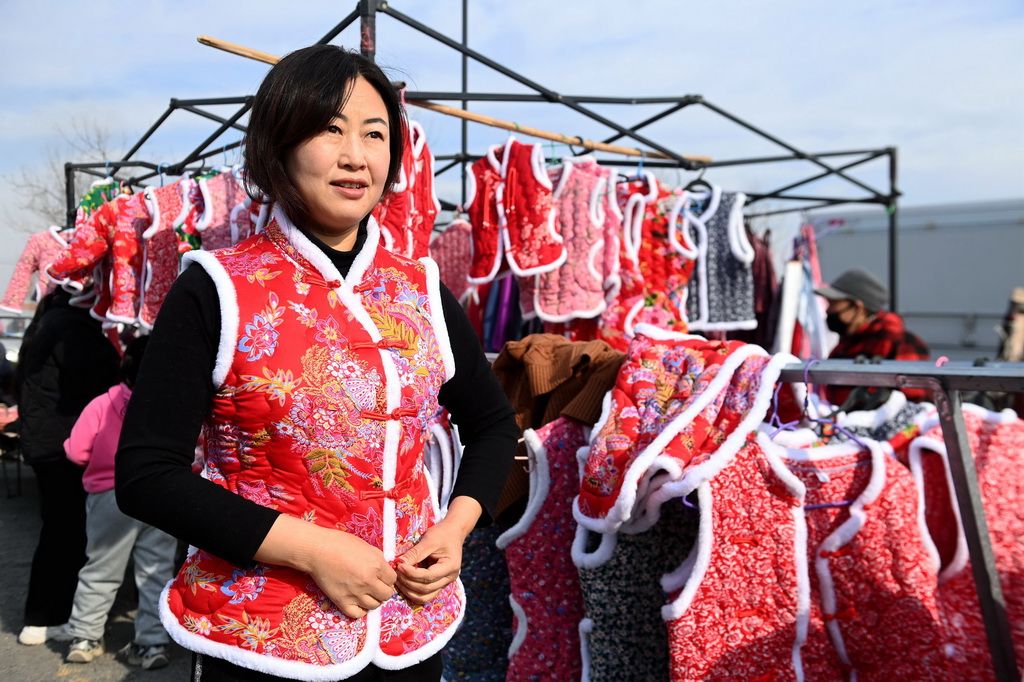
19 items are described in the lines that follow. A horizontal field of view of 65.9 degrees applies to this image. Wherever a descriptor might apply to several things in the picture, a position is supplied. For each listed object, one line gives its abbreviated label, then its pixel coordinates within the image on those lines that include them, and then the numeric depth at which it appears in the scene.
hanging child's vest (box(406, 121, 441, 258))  3.55
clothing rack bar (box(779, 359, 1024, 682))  1.70
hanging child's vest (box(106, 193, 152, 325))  4.39
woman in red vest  1.16
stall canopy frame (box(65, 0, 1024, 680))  1.71
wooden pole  3.52
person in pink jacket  3.85
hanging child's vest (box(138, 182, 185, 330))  4.17
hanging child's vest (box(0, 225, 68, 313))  7.48
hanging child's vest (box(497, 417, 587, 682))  2.37
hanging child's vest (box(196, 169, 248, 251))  3.84
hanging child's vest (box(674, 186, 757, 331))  4.44
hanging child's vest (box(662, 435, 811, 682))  1.88
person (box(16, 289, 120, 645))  4.19
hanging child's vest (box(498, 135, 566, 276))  4.14
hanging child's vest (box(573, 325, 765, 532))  1.90
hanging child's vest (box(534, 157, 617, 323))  4.14
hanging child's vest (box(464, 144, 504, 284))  4.23
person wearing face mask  4.06
